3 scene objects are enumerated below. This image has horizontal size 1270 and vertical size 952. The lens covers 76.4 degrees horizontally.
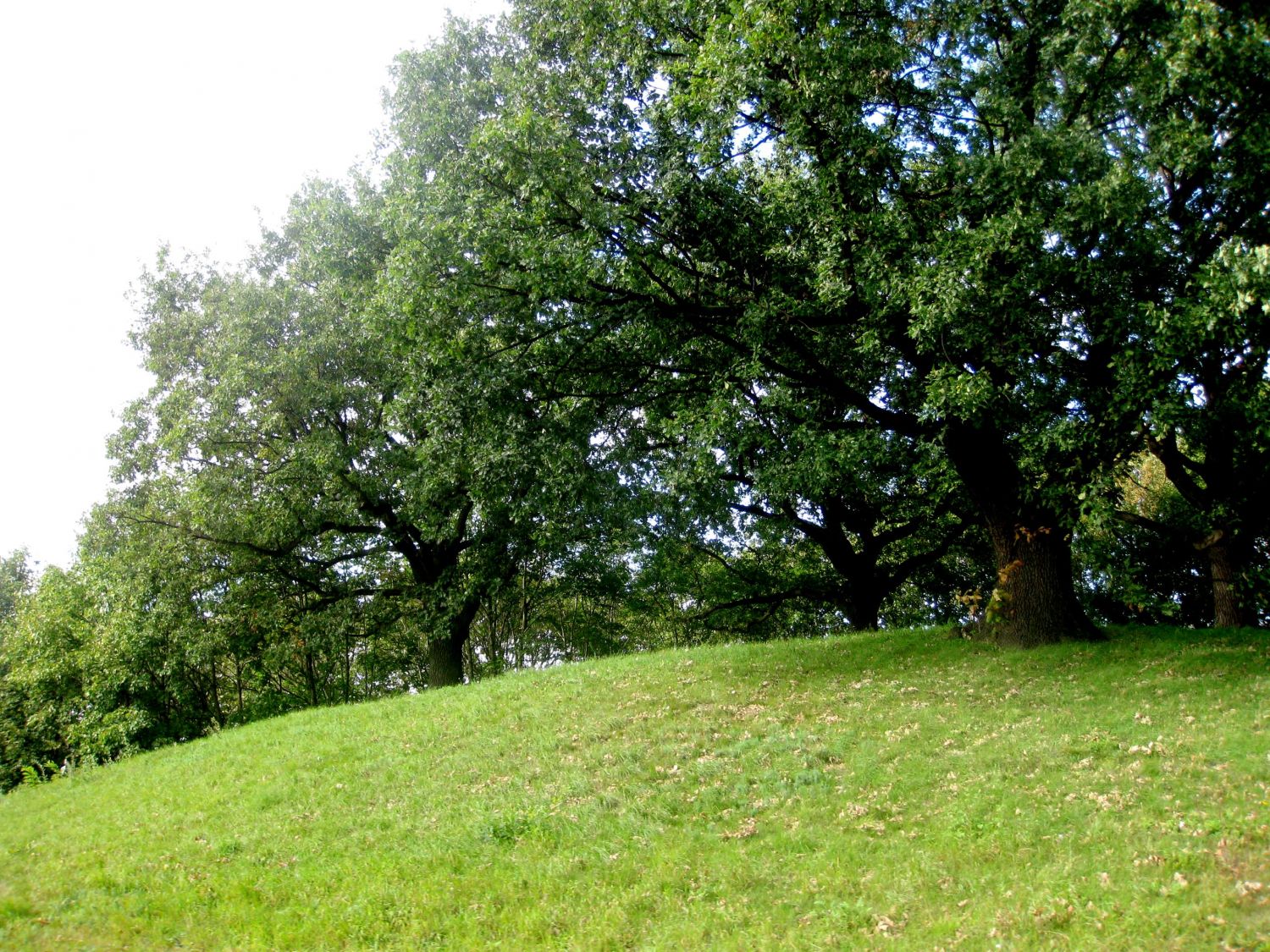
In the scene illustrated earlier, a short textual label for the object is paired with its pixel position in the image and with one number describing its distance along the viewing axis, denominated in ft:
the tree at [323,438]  53.78
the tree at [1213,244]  32.91
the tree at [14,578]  165.68
